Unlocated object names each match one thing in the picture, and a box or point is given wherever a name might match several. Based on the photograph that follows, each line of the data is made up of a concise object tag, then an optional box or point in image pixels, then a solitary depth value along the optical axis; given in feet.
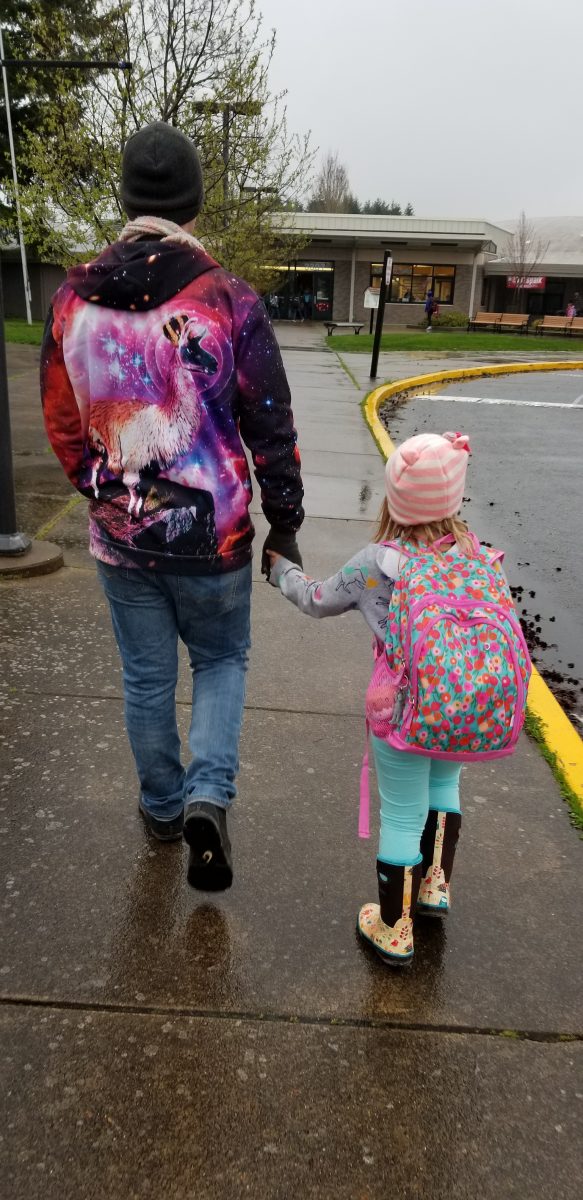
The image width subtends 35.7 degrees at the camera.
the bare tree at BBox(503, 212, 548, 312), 156.04
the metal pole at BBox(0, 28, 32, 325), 95.81
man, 7.50
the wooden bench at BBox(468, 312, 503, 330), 128.26
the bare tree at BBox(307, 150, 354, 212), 254.27
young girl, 7.07
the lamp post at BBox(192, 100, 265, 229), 39.24
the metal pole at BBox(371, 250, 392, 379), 54.75
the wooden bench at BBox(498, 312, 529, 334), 128.16
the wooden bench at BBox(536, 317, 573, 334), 124.47
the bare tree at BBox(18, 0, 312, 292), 37.40
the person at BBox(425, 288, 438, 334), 122.83
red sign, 159.02
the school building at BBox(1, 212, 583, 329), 134.41
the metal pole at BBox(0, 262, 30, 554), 16.72
